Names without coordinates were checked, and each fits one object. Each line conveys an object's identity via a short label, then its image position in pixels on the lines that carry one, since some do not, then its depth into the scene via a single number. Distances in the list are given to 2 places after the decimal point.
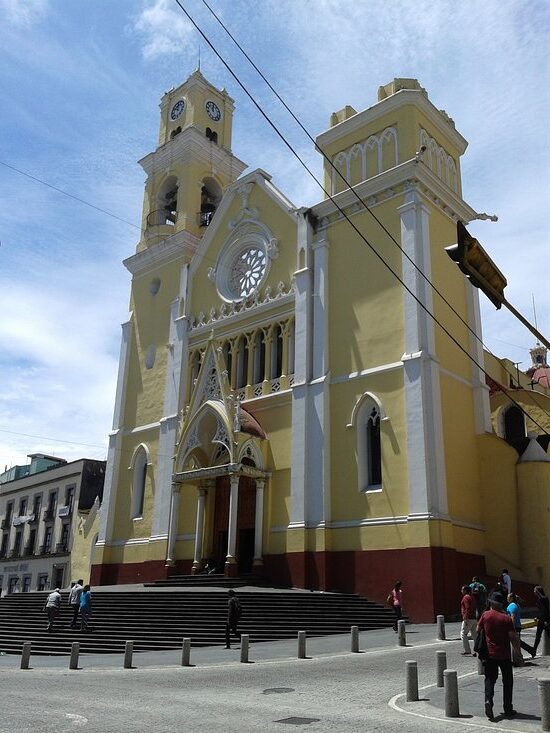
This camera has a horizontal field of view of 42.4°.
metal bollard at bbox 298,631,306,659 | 15.05
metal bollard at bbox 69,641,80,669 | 15.50
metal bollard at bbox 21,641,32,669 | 15.79
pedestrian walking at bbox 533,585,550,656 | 14.10
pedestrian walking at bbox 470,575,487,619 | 17.11
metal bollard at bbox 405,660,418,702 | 9.89
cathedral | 23.31
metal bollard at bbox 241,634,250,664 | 14.91
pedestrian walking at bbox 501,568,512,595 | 20.03
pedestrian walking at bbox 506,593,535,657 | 13.63
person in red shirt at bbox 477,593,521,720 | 8.95
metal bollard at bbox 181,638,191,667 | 14.88
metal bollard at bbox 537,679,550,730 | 7.78
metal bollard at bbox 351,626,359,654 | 15.80
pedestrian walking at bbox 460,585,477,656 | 14.94
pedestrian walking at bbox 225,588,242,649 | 17.56
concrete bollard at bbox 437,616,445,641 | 16.92
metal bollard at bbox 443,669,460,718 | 8.81
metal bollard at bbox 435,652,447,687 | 10.58
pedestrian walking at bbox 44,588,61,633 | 20.98
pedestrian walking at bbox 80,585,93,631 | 20.41
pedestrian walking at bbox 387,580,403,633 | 20.03
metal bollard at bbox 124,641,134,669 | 15.10
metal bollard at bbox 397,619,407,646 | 16.52
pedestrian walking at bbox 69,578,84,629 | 20.78
